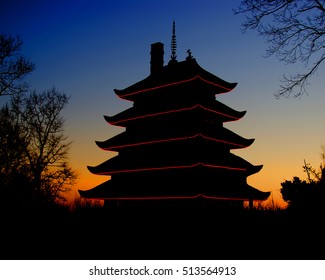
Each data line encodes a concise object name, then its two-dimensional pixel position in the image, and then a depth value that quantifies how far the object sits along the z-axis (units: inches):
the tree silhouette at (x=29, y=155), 794.8
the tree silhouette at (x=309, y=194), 487.2
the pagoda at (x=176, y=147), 797.9
